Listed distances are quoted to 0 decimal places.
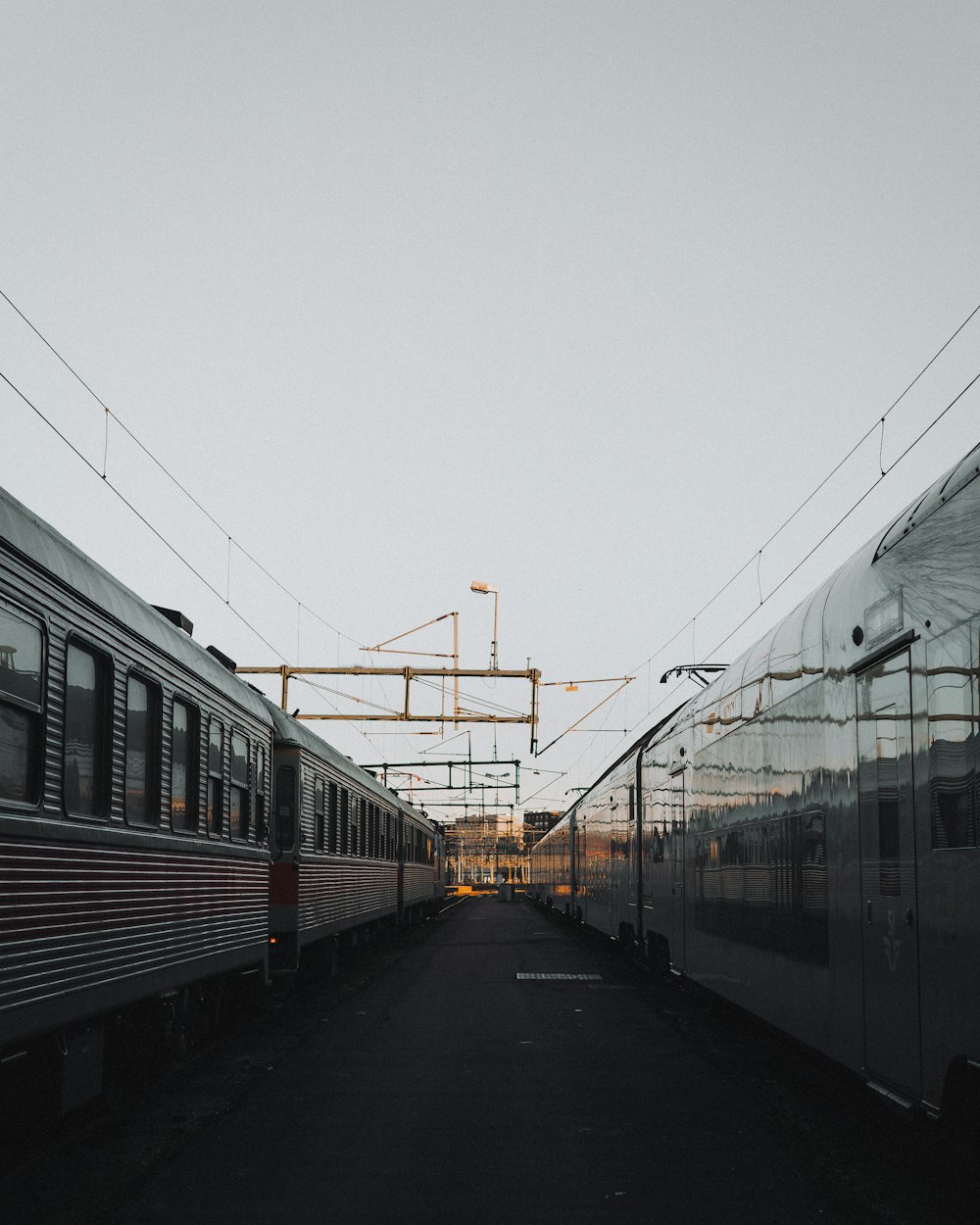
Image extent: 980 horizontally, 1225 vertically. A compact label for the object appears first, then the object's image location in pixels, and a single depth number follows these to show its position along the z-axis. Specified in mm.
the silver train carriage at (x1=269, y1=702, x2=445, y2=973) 16422
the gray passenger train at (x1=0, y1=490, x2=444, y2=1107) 6727
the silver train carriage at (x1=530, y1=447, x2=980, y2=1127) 5773
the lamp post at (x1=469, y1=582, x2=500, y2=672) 28578
